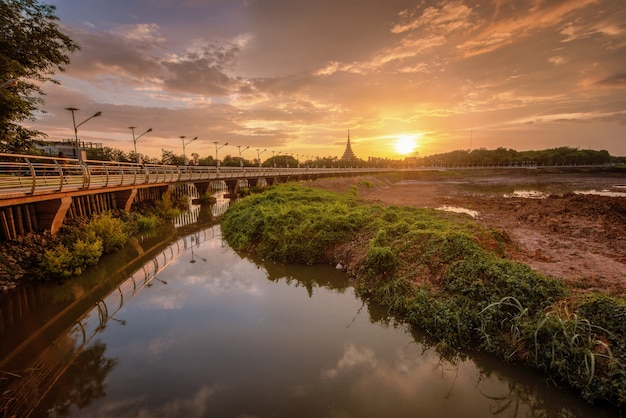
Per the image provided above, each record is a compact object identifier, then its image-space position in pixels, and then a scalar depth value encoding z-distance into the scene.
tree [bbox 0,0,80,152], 19.11
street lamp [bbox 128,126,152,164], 36.38
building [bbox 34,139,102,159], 83.44
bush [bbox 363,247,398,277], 11.70
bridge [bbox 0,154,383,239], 12.89
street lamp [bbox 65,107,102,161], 21.45
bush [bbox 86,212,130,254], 16.55
